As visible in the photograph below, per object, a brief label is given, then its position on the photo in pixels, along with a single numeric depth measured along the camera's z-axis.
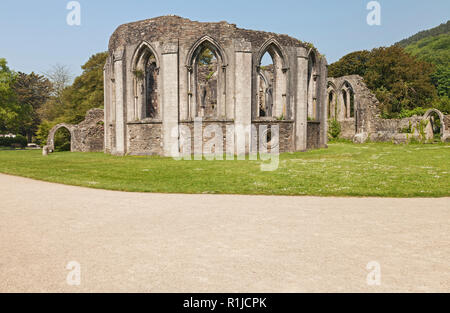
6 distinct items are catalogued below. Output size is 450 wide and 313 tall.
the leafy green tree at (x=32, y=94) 49.25
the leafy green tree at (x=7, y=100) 34.09
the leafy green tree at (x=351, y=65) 49.06
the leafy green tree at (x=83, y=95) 39.12
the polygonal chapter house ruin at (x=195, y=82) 20.03
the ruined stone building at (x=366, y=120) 27.77
